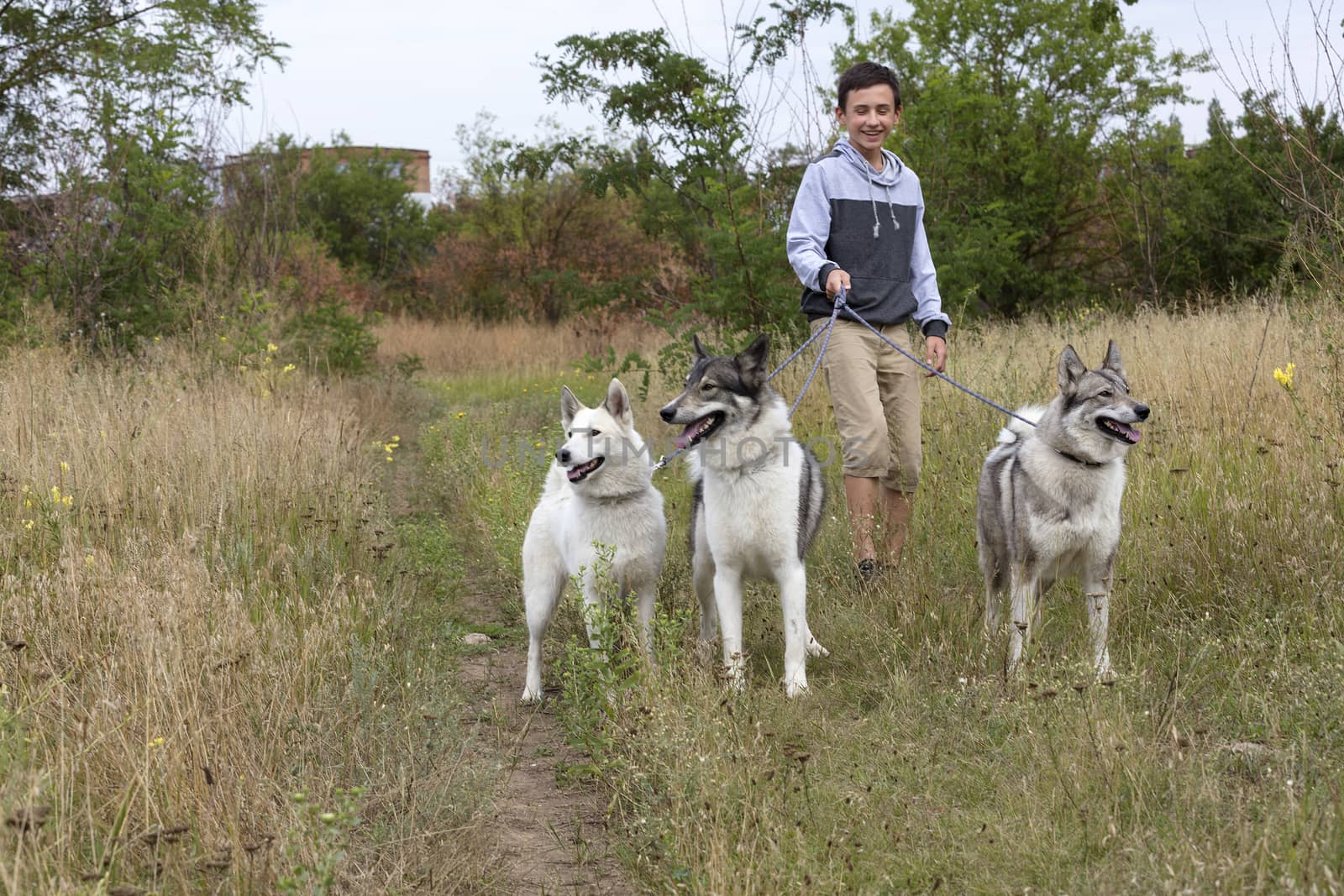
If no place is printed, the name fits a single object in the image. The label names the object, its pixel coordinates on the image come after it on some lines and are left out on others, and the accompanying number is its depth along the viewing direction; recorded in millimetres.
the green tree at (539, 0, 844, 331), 7812
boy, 4809
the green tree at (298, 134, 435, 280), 28953
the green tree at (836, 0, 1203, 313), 18172
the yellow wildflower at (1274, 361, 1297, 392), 4500
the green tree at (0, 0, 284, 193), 11305
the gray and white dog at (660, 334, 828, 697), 4016
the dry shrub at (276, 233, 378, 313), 12961
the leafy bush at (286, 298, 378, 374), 11703
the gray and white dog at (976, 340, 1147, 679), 3779
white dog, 4250
